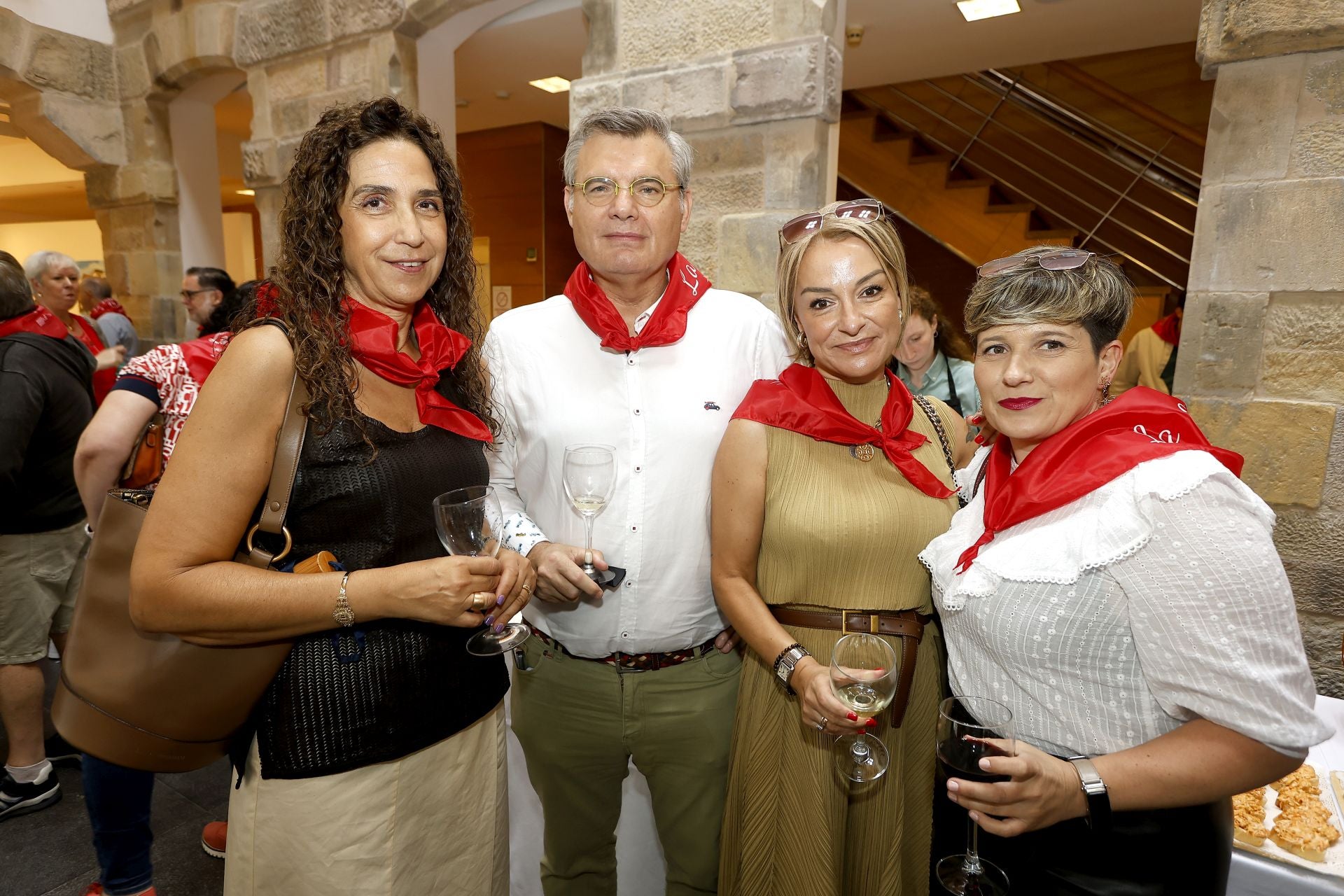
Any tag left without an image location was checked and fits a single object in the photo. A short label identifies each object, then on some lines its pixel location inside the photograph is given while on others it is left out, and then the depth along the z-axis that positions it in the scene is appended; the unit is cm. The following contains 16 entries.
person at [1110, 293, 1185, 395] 398
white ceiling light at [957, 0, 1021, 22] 430
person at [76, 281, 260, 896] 218
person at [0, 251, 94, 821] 276
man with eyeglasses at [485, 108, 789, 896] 176
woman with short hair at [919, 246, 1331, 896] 106
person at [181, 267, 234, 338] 374
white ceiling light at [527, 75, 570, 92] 641
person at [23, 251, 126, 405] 415
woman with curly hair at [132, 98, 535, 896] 116
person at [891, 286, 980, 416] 376
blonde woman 159
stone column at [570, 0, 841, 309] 311
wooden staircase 639
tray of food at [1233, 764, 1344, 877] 144
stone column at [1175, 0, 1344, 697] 242
